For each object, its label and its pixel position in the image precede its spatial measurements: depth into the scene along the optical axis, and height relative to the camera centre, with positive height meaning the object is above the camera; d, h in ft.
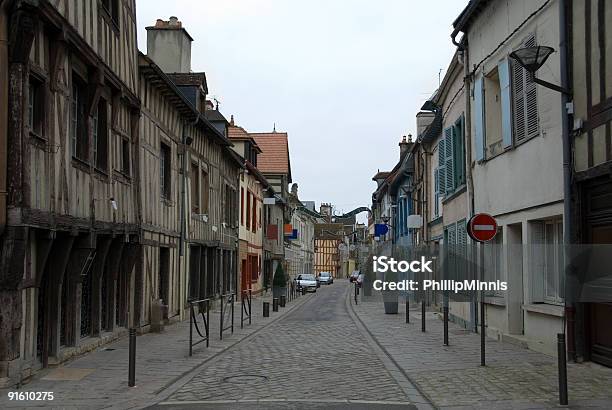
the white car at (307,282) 144.30 -6.18
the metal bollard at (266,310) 73.77 -5.98
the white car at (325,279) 223.10 -8.06
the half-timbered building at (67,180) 28.91 +3.83
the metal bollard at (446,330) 43.93 -4.95
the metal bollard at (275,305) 84.38 -6.25
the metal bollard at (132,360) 29.14 -4.52
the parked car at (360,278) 134.52 -4.81
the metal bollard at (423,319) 54.70 -5.20
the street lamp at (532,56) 30.37 +8.74
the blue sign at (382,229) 122.42 +4.57
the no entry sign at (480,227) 35.53 +1.37
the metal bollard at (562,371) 24.02 -4.15
